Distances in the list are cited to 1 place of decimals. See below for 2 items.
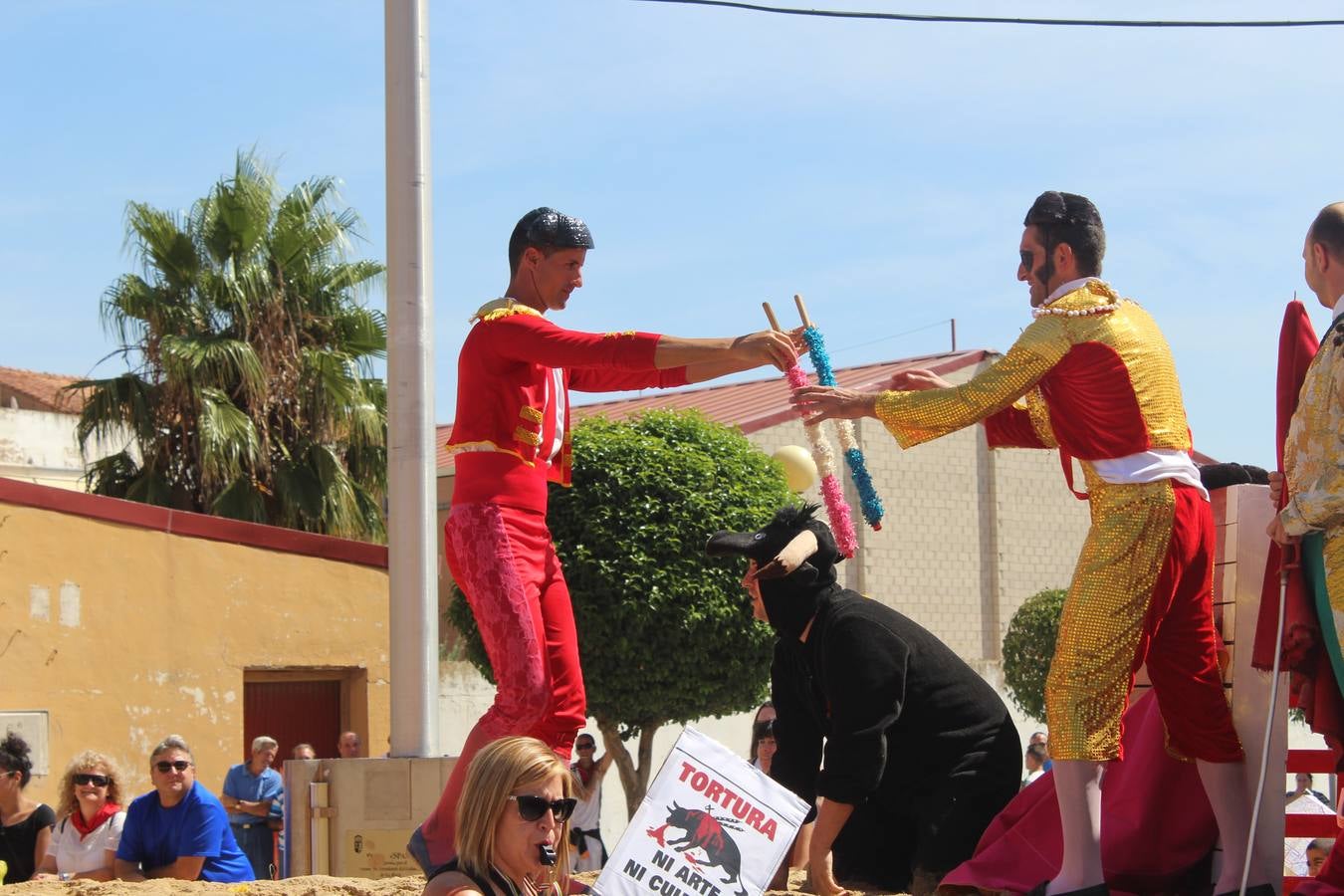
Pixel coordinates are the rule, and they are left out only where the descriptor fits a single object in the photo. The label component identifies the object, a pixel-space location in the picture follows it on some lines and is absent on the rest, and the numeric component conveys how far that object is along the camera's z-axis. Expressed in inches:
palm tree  778.2
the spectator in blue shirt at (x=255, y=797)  467.5
